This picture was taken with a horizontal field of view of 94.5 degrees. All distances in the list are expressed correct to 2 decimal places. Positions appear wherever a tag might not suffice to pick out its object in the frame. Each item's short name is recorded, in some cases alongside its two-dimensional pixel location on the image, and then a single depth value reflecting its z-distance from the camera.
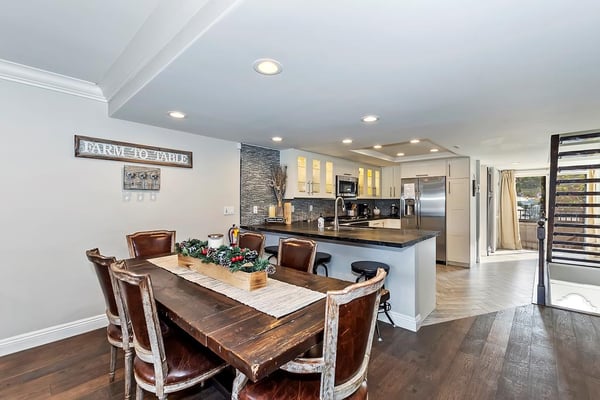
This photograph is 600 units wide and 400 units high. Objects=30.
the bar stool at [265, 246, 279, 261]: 3.52
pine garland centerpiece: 1.74
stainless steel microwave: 5.38
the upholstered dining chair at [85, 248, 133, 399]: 1.63
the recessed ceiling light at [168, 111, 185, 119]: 2.72
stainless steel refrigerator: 5.63
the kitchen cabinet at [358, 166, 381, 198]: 6.11
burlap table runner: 1.42
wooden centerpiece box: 1.68
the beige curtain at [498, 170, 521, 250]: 7.27
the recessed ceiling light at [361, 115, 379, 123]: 2.81
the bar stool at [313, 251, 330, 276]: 3.16
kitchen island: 2.79
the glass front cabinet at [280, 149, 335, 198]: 4.54
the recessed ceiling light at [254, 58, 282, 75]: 1.71
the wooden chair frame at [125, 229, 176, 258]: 2.72
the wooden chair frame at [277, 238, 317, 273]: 2.28
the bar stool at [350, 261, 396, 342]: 2.64
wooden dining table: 1.00
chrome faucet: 3.62
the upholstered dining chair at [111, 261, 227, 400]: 1.30
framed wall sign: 2.72
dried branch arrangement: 4.47
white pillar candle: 2.16
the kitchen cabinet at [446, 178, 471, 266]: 5.34
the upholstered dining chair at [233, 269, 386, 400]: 1.06
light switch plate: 3.87
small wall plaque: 2.98
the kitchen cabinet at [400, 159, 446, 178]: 5.66
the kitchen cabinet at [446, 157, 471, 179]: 5.35
